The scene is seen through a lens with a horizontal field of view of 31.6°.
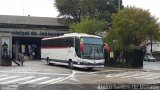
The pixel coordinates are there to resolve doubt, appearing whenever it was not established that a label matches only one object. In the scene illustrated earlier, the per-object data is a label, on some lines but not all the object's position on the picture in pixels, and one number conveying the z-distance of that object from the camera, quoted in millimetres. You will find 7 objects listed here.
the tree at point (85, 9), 54090
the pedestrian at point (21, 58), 28960
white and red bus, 25010
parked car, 58038
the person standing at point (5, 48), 27757
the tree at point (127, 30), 32438
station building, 46276
